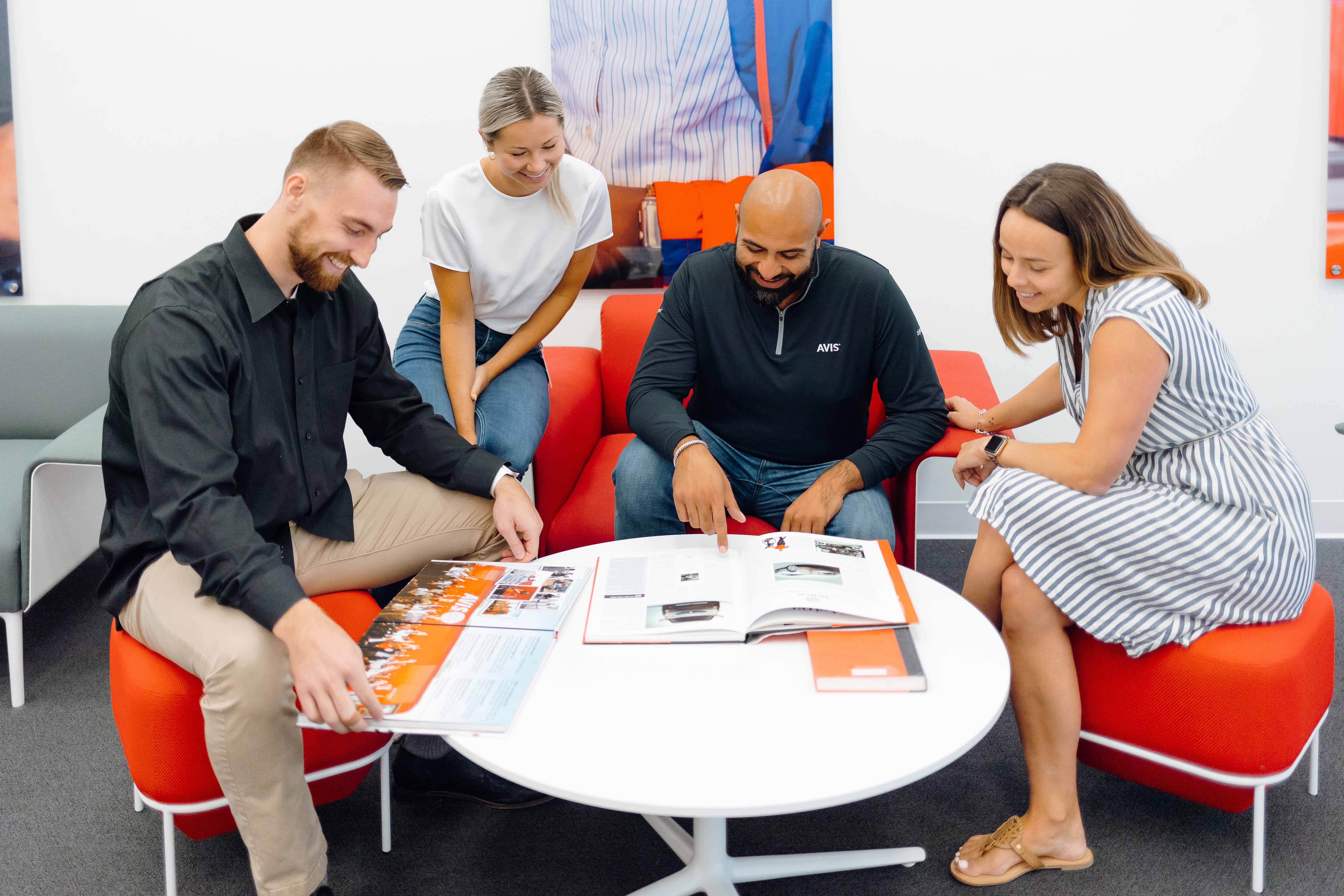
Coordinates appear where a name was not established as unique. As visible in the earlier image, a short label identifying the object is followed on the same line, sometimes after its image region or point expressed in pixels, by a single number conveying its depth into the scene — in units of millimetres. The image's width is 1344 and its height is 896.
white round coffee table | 1128
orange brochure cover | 1318
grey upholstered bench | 2229
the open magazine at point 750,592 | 1442
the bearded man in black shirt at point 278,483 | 1372
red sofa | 2273
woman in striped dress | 1599
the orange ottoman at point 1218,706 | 1538
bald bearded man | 2104
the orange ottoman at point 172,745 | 1478
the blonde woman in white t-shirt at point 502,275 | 2273
